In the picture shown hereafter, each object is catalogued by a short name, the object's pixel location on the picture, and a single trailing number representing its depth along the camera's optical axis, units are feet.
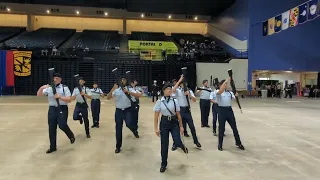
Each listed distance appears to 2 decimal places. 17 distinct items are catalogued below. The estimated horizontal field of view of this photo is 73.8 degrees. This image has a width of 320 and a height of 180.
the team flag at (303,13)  43.28
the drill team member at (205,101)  23.69
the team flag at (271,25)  55.73
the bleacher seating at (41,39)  73.69
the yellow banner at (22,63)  65.50
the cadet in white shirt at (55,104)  15.55
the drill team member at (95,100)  23.88
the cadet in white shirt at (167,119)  12.93
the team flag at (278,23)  51.97
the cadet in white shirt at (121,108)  16.20
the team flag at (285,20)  49.09
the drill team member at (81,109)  20.39
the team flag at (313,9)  40.97
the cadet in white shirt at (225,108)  16.70
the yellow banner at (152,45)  72.77
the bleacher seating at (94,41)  77.03
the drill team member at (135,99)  21.26
